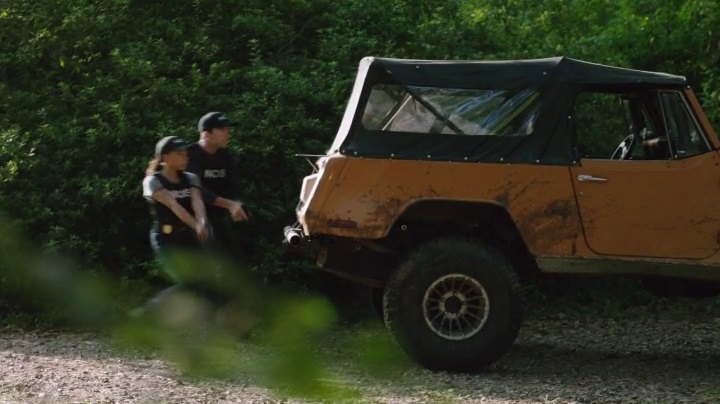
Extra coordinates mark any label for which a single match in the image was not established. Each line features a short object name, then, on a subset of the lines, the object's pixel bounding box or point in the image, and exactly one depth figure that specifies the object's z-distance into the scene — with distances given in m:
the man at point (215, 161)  15.46
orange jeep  14.20
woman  13.00
